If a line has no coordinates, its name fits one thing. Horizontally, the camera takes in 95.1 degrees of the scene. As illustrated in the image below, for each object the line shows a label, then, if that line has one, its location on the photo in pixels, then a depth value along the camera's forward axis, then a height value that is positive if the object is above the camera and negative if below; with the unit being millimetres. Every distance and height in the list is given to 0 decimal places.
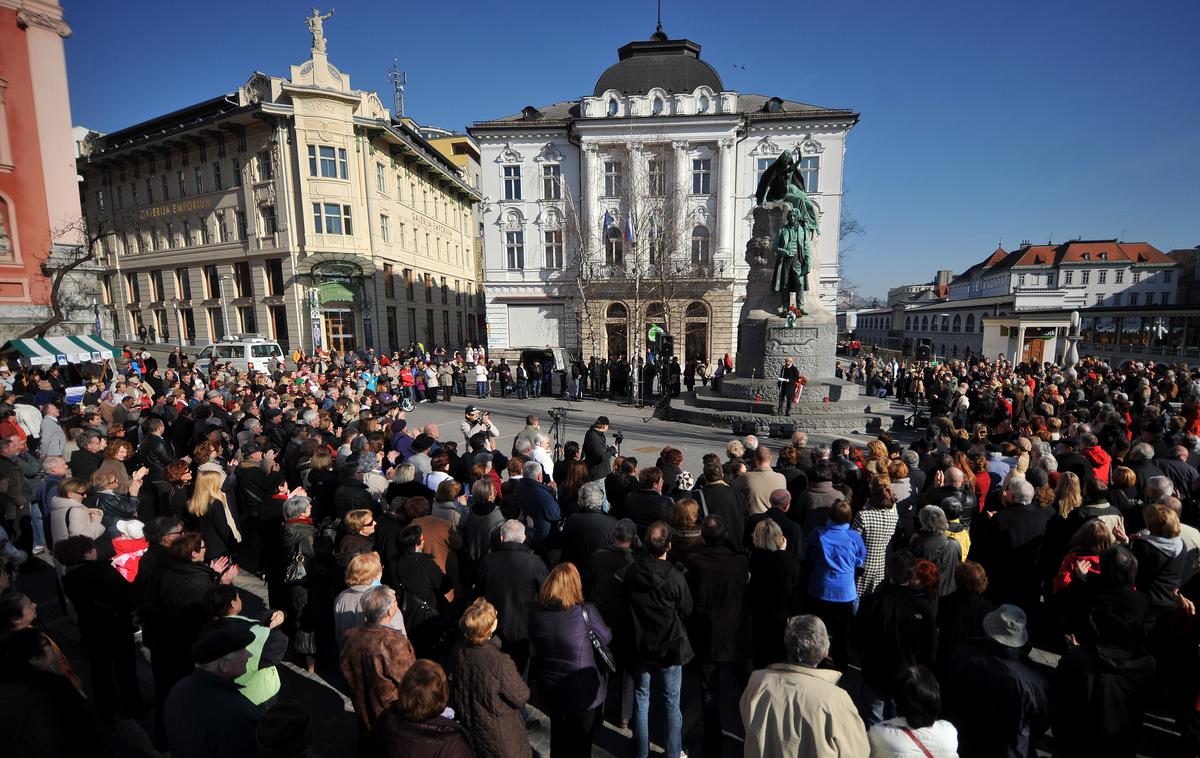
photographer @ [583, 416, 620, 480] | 7040 -1717
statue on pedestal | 15141 +2191
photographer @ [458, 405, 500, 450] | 8594 -1590
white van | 22688 -1097
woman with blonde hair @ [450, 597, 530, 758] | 2877 -1916
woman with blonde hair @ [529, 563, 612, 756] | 3268 -1920
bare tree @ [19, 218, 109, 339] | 20047 +1967
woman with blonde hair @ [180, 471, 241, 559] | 5387 -1830
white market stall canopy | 17375 -653
